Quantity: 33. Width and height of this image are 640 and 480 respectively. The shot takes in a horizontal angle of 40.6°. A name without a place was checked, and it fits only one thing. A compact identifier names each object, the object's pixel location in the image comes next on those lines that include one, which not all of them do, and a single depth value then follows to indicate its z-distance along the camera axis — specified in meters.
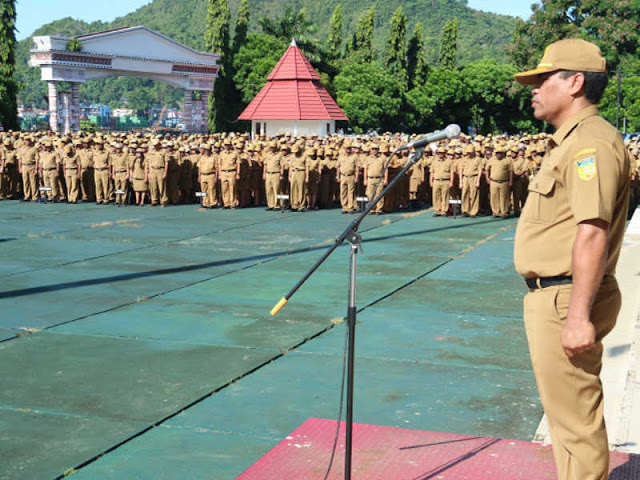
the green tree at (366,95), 49.03
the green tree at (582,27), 43.47
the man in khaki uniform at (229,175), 21.00
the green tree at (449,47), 59.94
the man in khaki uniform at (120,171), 21.50
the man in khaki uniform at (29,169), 22.44
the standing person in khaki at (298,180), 20.52
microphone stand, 3.49
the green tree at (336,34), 60.26
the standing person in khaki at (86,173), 22.09
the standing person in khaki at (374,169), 19.66
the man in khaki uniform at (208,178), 21.16
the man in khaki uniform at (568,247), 3.14
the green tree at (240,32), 53.78
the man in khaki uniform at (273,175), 20.61
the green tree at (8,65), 42.53
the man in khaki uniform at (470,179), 19.31
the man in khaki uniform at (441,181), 19.58
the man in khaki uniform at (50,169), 21.97
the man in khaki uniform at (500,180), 19.00
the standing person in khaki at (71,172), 21.81
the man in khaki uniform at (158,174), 21.20
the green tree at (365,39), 56.91
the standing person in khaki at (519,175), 19.62
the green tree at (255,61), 51.66
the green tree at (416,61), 54.50
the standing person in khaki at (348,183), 20.20
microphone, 3.50
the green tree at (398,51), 52.91
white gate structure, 39.47
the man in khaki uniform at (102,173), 21.72
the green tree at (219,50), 52.53
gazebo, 38.44
